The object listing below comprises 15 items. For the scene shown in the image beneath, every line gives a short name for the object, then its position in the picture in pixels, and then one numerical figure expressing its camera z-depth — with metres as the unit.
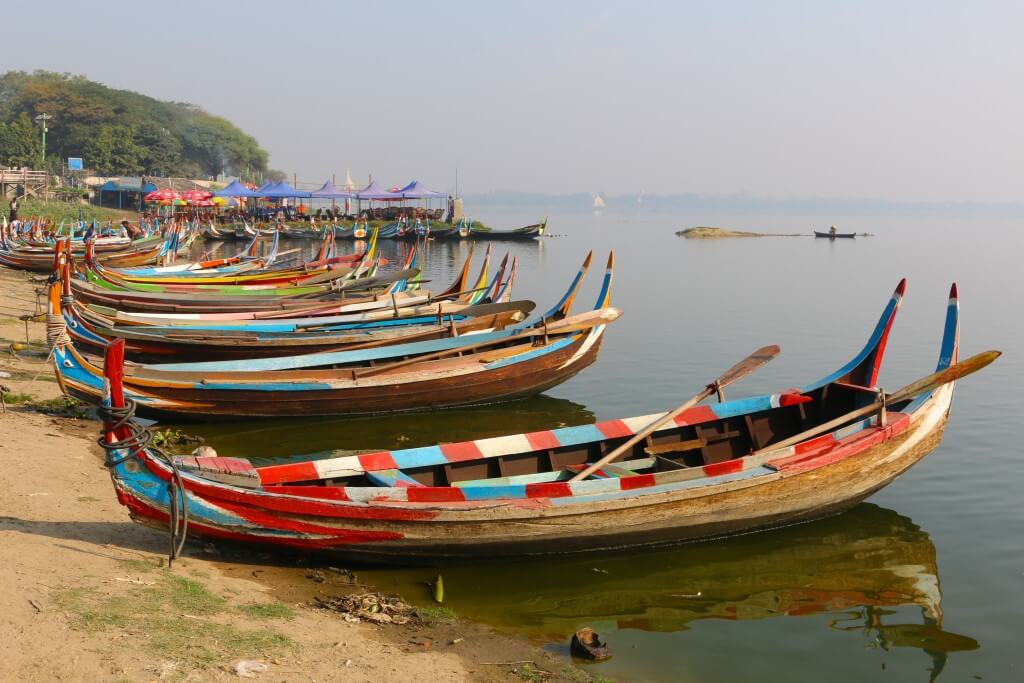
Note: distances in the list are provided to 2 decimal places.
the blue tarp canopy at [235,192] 54.75
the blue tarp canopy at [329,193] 55.09
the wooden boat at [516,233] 55.94
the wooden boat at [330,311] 15.02
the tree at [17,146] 70.62
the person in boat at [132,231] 38.61
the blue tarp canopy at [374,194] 57.59
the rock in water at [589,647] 6.35
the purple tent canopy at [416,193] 58.41
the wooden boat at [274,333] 13.17
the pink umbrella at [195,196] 54.94
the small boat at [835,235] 71.12
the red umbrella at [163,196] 54.88
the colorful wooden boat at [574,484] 6.78
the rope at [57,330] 10.41
